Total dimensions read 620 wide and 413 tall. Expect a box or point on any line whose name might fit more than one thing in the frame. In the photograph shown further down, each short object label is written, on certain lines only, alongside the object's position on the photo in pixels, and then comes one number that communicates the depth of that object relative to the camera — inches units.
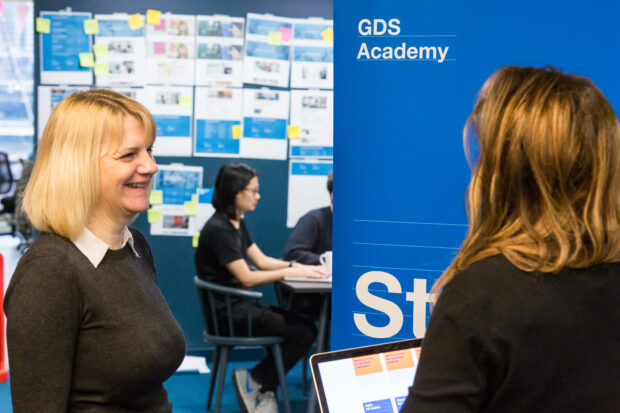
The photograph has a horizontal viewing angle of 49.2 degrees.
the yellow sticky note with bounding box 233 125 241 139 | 191.6
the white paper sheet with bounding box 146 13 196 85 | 187.9
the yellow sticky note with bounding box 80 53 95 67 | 186.1
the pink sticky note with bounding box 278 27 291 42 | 191.9
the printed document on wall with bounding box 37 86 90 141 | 185.9
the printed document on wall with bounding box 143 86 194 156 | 189.2
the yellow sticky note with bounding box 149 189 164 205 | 188.2
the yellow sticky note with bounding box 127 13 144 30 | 186.5
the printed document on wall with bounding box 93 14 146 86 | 186.9
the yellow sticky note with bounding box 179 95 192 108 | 189.8
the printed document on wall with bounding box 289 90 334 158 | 193.3
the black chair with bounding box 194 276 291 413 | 147.6
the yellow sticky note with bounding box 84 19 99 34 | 186.1
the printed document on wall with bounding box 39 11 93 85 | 185.5
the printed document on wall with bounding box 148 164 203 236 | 189.2
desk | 143.1
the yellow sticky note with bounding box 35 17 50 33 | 184.5
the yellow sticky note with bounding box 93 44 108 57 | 187.2
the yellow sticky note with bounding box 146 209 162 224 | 187.9
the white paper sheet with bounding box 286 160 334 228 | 193.6
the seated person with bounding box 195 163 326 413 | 151.2
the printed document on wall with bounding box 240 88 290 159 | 191.9
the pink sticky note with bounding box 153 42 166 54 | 188.1
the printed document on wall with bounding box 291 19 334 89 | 192.7
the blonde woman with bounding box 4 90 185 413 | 49.9
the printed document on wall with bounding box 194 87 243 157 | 190.9
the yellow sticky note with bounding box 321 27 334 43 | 191.8
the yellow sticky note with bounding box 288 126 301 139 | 193.0
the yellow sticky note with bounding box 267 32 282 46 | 191.5
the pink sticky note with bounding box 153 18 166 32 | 187.9
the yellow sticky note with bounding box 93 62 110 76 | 187.2
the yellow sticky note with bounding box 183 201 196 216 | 190.1
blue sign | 61.2
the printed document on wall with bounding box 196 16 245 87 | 189.6
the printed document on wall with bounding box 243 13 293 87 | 190.5
